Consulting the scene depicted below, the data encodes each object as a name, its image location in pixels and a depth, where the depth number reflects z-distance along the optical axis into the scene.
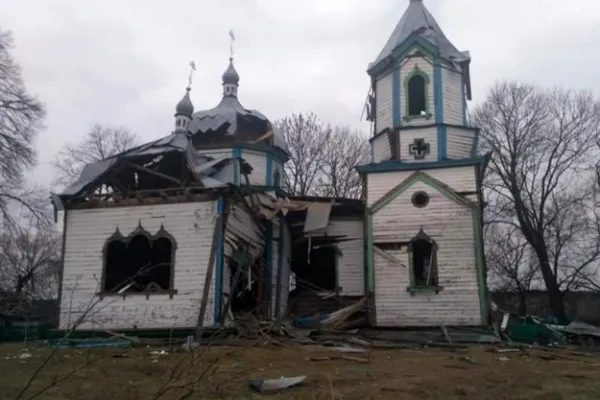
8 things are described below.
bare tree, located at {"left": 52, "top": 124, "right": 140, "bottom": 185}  36.94
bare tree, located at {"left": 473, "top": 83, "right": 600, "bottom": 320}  30.56
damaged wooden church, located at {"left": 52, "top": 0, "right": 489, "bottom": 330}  17.14
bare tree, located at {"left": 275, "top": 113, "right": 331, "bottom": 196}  36.34
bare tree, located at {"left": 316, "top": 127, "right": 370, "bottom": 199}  35.84
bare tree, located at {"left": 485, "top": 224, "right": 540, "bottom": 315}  33.38
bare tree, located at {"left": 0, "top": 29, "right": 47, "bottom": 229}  22.88
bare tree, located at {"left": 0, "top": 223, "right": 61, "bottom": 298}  35.75
